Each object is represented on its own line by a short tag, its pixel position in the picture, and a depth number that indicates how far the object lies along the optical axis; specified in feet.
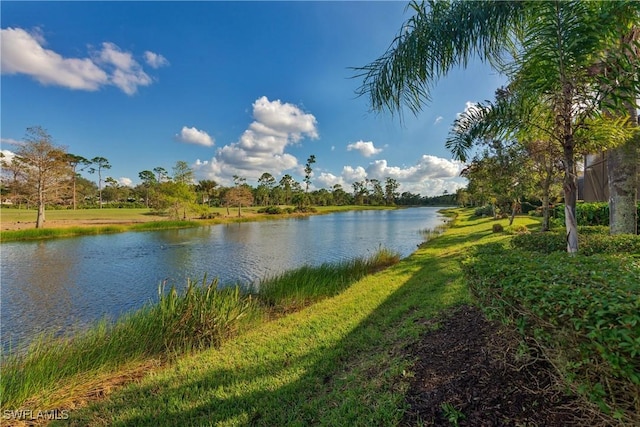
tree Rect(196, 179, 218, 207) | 175.63
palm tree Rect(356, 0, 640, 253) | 10.07
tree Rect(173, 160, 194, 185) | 132.05
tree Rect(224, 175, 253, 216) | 161.17
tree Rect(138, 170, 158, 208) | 233.74
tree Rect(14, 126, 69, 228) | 80.74
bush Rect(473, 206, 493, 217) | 99.34
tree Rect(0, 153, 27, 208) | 80.18
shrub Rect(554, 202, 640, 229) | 35.99
